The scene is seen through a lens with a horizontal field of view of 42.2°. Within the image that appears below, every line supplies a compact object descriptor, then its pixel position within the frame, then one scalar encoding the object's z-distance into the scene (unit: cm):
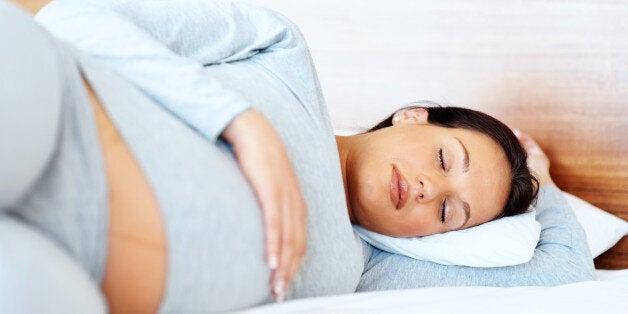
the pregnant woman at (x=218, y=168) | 83
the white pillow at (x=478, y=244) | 137
